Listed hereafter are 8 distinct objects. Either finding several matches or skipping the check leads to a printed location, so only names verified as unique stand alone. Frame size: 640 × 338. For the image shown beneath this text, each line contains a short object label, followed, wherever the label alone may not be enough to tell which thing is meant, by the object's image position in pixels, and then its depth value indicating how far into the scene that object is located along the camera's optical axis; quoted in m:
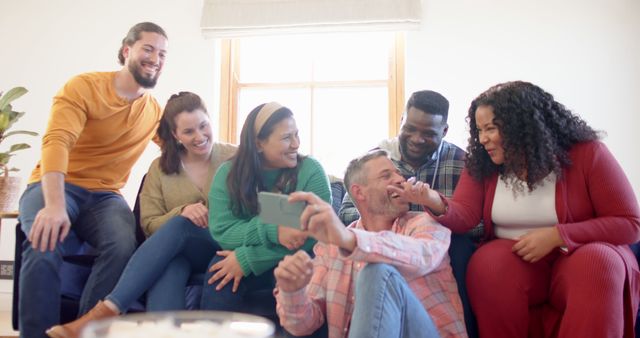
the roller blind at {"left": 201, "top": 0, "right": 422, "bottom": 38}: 3.22
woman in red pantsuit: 1.34
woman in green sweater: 1.63
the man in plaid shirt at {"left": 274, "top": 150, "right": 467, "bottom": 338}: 1.16
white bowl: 0.41
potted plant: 2.45
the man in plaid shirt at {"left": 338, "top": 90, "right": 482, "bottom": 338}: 2.00
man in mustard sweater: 1.69
